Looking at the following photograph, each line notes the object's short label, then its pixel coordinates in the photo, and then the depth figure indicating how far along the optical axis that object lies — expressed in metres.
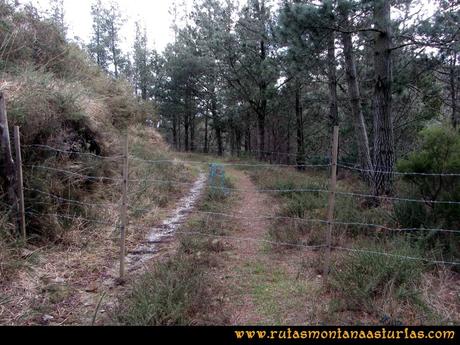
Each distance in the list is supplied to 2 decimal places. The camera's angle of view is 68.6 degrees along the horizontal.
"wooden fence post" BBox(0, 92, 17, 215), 4.23
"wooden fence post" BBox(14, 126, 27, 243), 4.32
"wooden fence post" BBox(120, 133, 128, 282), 3.86
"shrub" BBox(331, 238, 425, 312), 3.18
